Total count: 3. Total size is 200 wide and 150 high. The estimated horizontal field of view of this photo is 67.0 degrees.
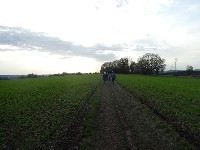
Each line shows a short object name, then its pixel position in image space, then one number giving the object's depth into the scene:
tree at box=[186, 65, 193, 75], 90.01
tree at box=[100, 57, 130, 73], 101.57
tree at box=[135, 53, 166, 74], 98.80
